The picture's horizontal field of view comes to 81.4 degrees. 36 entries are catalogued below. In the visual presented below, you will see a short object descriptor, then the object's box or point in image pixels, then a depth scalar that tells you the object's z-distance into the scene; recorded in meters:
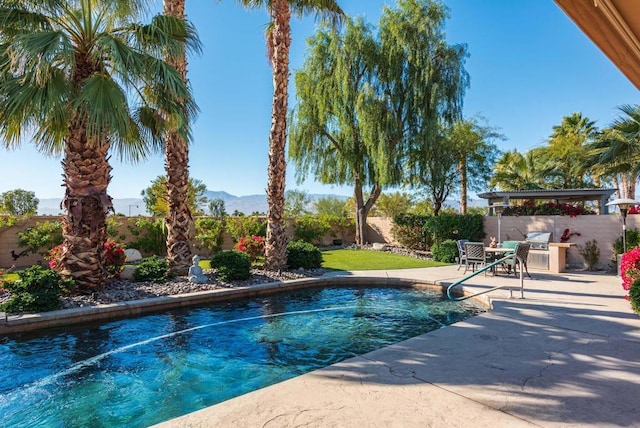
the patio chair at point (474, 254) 10.69
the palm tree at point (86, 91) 6.16
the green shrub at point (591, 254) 12.43
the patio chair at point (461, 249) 11.49
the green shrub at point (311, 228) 19.54
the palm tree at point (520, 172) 26.36
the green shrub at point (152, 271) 8.80
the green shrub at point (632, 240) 11.49
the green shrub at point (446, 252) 14.19
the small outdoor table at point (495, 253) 10.03
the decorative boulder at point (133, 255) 13.37
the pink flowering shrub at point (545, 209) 14.16
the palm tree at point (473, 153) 19.33
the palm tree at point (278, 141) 10.61
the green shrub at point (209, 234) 15.84
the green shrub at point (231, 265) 9.12
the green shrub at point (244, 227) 16.53
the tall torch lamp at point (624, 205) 10.32
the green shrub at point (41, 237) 12.19
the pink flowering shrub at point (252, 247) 11.45
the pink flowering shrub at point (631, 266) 6.18
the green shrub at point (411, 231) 17.95
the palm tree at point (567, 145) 23.89
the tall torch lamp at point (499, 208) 12.86
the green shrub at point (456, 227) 16.06
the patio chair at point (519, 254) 8.89
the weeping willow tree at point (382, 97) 17.27
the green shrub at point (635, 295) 5.53
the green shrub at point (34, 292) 6.16
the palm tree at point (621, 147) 12.41
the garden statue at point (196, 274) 8.78
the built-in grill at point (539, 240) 12.62
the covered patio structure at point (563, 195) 14.70
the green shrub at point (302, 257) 11.36
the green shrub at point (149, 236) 14.59
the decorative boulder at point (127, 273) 9.05
